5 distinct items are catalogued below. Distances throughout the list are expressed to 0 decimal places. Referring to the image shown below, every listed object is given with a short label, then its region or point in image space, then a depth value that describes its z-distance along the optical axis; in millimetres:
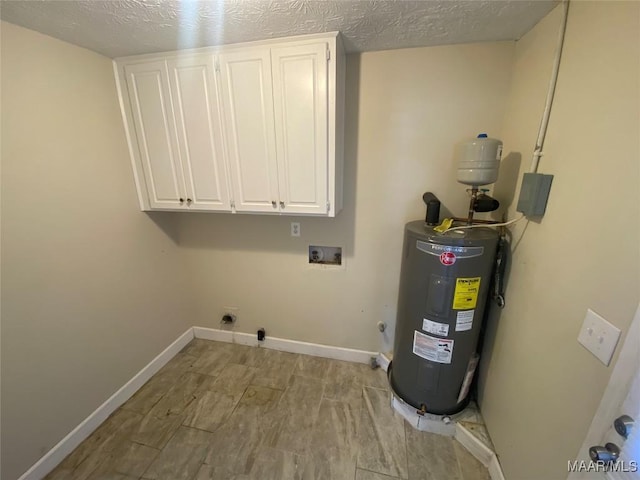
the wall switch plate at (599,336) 732
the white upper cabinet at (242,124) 1396
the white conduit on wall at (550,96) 1001
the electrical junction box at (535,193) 1059
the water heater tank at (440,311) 1268
